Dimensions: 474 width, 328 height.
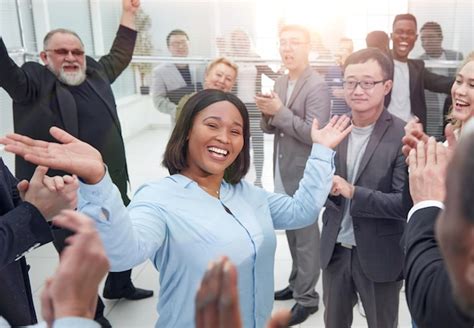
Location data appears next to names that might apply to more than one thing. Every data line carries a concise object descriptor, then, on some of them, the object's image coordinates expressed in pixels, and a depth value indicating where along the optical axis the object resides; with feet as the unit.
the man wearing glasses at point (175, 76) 12.10
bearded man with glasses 8.41
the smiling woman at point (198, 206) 3.42
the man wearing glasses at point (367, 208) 5.96
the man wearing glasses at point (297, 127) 8.75
